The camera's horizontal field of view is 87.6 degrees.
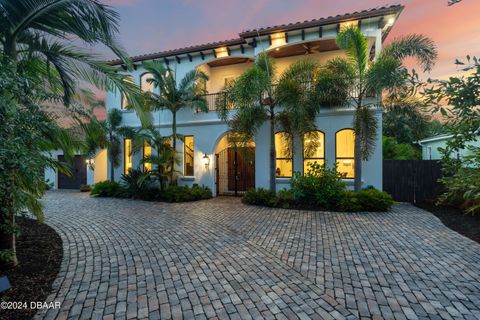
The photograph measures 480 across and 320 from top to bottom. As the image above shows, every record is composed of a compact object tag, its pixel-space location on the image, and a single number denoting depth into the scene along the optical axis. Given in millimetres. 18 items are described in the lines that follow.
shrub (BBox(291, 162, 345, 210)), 9500
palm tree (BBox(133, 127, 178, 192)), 11830
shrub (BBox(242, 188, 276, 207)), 10258
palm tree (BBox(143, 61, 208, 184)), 11852
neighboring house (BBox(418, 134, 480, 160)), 15273
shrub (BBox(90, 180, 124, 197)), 13555
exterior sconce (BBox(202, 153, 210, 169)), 13297
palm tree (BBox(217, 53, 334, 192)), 9625
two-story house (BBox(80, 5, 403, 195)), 10867
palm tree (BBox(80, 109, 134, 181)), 13703
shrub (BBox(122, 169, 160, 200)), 12453
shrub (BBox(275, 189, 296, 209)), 10008
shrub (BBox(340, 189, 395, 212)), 9039
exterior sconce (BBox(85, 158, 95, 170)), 16047
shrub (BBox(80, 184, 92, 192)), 16516
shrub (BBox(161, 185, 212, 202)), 11742
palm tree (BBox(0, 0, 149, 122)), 4305
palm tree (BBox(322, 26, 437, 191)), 9246
